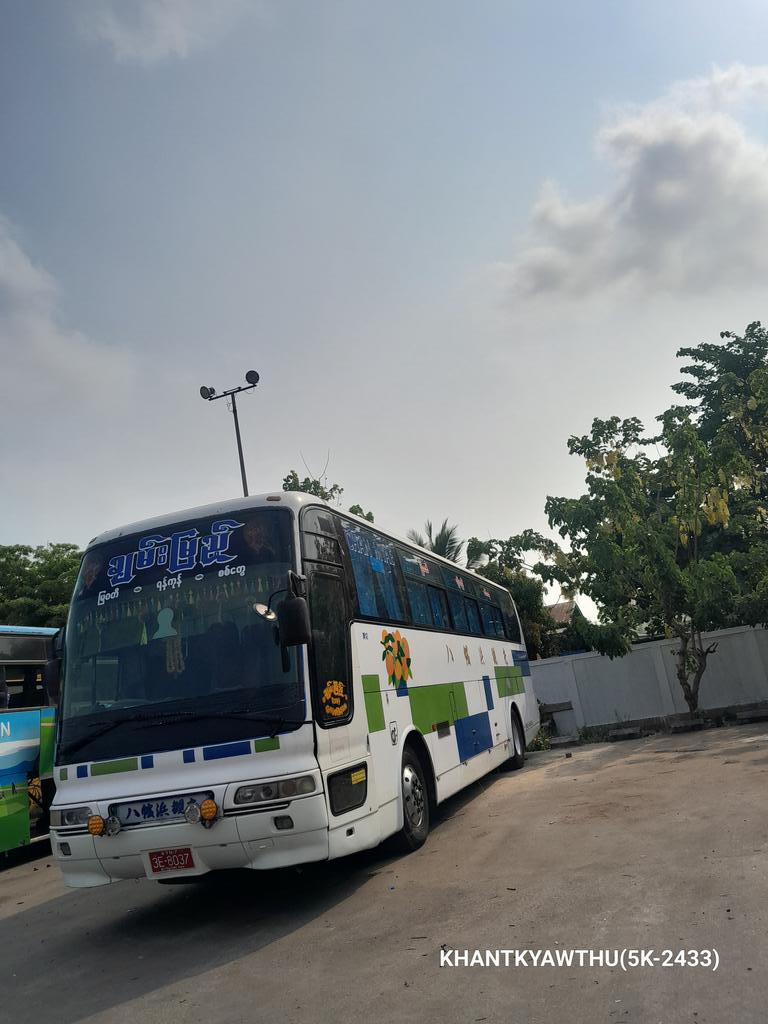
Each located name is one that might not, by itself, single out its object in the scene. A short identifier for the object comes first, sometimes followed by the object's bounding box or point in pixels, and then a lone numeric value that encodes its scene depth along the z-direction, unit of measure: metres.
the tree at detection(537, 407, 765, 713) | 17.05
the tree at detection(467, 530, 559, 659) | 21.09
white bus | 6.22
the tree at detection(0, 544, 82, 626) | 31.83
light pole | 21.91
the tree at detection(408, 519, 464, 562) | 29.61
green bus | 11.69
